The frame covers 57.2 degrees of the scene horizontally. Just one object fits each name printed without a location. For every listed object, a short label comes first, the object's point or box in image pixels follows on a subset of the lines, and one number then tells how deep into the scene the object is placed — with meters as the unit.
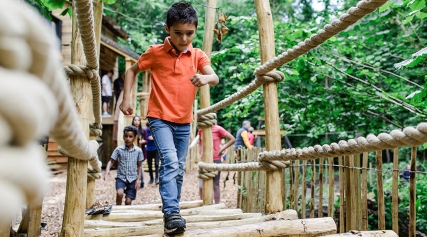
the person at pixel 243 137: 7.69
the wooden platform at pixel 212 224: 2.14
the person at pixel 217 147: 5.68
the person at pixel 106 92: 10.75
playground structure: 0.36
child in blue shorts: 4.68
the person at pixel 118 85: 11.52
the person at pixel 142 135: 7.95
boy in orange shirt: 2.38
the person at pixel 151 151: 7.37
